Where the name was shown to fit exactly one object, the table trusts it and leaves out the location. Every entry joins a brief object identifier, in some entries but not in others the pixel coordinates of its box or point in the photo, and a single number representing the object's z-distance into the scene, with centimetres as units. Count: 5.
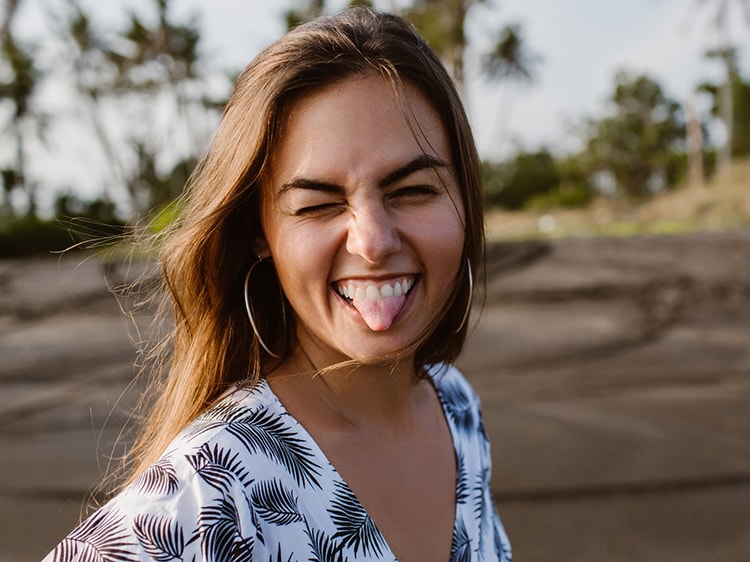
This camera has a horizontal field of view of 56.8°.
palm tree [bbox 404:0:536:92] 3030
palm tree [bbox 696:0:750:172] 2298
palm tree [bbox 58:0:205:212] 3006
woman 103
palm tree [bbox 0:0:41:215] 2983
